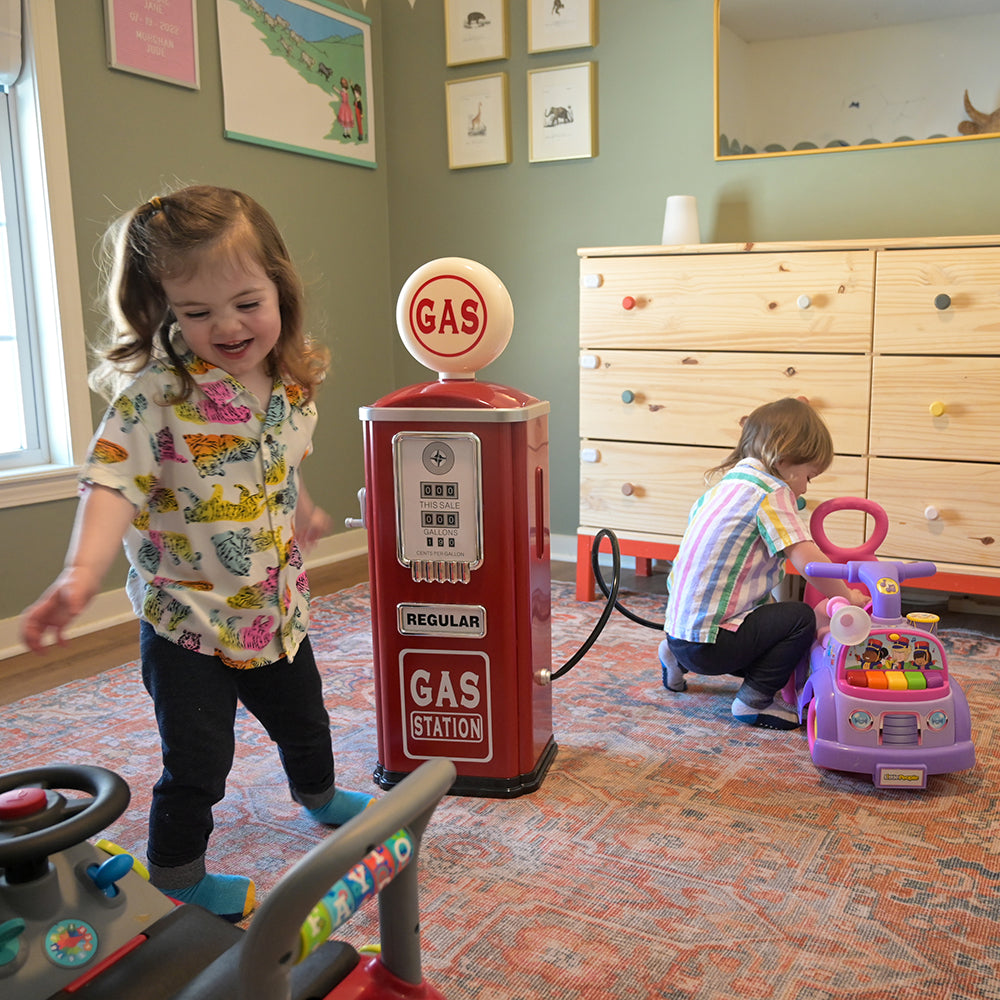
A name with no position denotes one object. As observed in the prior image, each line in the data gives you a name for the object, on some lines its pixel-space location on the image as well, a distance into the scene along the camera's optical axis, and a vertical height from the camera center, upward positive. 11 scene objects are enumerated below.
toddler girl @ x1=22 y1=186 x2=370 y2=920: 1.27 -0.20
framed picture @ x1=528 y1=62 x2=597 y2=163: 3.26 +0.66
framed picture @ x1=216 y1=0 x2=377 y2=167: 3.05 +0.78
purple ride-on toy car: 1.67 -0.66
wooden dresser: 2.39 -0.17
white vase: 2.96 +0.26
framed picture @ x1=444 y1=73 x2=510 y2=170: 3.43 +0.67
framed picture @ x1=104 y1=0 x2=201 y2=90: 2.66 +0.78
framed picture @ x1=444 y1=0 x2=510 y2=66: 3.36 +0.96
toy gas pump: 1.63 -0.39
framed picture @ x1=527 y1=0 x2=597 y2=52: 3.21 +0.93
